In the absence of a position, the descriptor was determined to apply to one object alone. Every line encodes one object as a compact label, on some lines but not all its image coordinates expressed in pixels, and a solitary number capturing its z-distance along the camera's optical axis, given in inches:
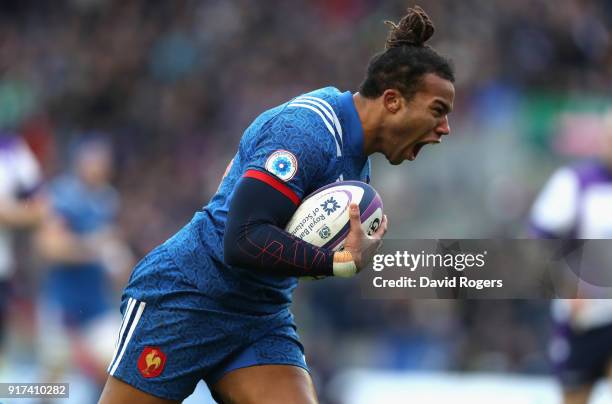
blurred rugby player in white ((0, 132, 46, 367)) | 695.1
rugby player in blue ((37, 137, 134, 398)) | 810.8
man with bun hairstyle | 342.0
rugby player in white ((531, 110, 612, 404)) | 584.4
